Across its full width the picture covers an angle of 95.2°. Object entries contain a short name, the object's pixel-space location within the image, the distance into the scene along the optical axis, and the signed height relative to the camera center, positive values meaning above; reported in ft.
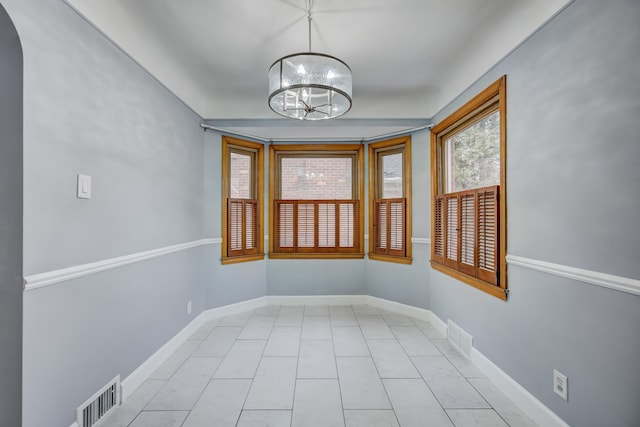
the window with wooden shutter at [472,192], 7.00 +0.68
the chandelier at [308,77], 5.83 +2.91
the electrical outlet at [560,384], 5.13 -3.01
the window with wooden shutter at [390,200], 11.90 +0.69
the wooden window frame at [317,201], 13.08 +1.25
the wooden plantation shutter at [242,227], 11.89 -0.44
